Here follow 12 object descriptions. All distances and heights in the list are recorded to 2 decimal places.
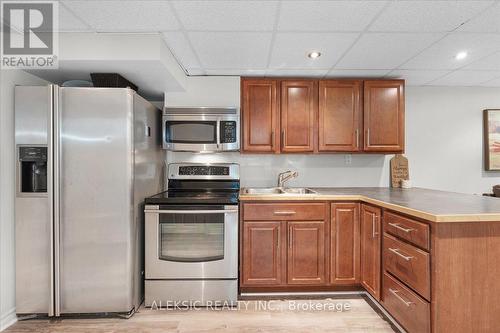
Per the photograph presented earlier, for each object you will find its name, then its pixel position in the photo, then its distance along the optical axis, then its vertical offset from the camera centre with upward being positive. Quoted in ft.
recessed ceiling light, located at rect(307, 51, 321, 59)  7.62 +3.06
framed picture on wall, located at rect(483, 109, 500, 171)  10.77 +0.97
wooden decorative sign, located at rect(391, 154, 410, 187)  10.68 -0.21
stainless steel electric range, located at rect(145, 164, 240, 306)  7.61 -2.34
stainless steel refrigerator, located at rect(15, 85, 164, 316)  6.81 -0.84
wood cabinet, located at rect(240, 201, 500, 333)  5.01 -2.23
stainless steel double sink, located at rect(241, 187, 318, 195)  10.04 -0.92
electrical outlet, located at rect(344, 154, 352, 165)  10.71 +0.21
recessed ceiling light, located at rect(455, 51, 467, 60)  7.74 +3.07
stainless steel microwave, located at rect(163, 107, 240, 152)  9.34 +1.21
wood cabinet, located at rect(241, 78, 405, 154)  9.61 +1.74
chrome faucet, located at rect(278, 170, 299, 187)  10.13 -0.41
